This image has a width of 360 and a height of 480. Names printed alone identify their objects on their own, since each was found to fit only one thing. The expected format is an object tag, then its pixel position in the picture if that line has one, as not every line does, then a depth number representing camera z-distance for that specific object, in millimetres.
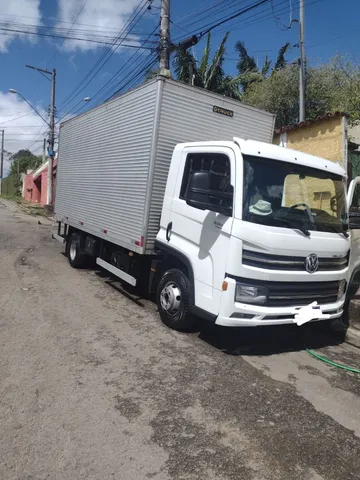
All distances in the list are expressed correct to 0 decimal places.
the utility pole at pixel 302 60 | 15852
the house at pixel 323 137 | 8898
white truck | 4578
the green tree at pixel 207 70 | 24203
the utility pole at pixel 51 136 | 27781
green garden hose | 4800
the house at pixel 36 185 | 39947
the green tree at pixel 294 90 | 19906
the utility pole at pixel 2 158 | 59731
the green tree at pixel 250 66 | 26203
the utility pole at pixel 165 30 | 13133
